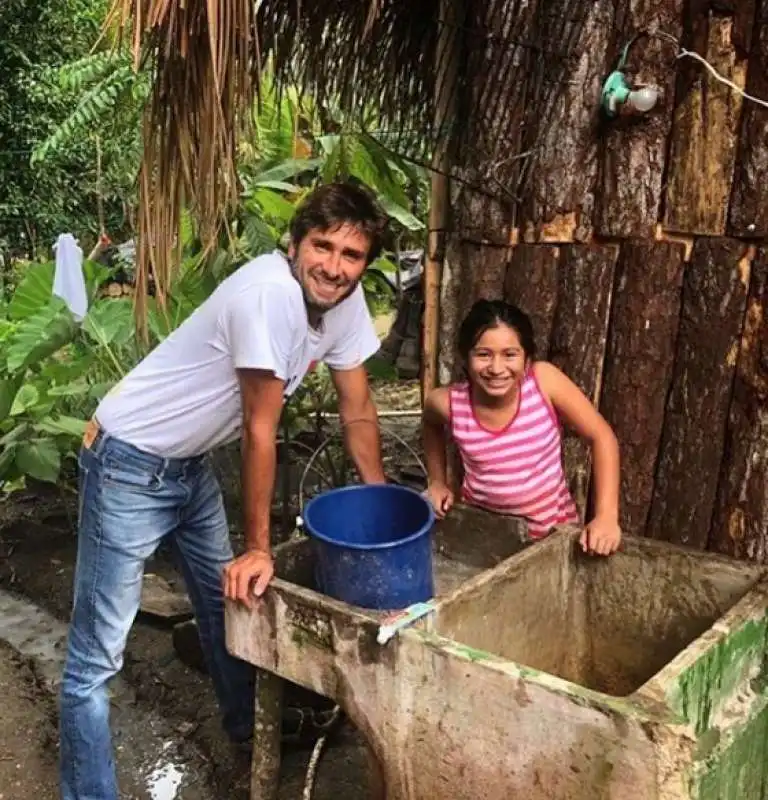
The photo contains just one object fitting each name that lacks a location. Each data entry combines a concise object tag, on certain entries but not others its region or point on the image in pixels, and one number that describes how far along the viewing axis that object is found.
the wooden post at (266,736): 2.62
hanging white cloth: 4.85
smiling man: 2.40
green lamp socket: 2.71
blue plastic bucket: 2.34
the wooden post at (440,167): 3.19
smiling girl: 2.73
